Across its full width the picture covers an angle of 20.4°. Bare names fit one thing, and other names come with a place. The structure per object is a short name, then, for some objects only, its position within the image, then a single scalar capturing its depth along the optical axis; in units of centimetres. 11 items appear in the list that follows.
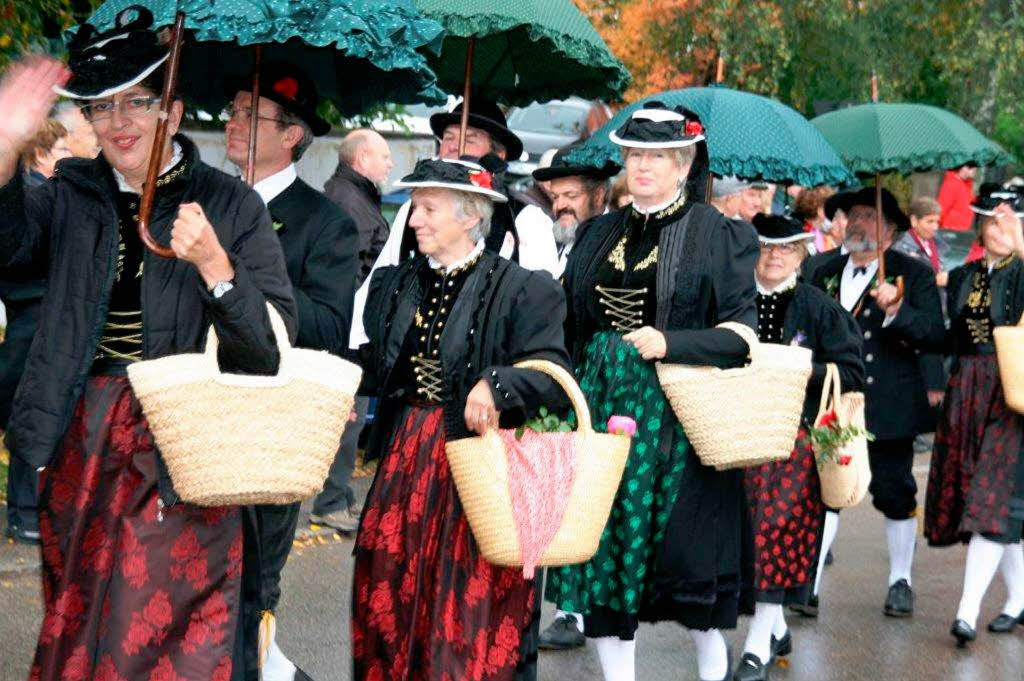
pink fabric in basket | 804
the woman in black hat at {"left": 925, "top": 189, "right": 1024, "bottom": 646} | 1315
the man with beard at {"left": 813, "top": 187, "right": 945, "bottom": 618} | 1393
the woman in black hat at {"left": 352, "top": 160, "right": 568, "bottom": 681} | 841
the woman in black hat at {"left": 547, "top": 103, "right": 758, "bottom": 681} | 968
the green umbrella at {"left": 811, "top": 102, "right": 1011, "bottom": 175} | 1406
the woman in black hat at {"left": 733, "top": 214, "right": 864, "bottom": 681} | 1193
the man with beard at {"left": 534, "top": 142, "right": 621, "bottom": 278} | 1280
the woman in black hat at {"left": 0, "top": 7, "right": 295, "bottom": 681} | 740
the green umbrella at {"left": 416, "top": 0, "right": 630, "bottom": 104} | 1007
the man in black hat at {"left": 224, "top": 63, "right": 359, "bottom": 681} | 886
